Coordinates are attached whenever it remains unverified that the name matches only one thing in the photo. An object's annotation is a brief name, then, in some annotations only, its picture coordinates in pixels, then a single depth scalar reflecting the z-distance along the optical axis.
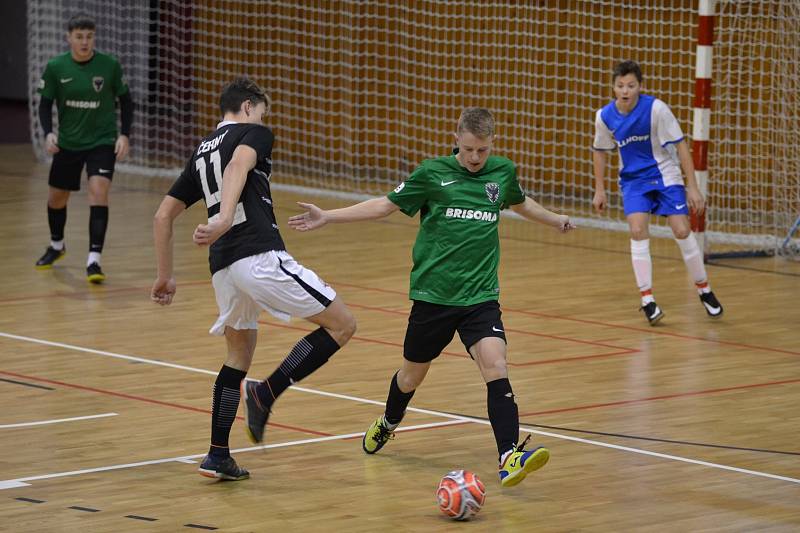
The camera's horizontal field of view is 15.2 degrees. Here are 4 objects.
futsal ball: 10.95
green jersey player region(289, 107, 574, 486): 11.96
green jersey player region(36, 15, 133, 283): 22.20
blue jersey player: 19.46
